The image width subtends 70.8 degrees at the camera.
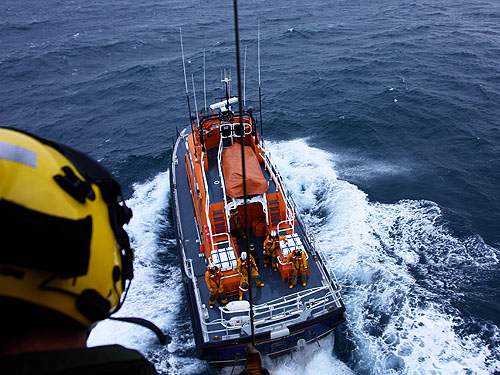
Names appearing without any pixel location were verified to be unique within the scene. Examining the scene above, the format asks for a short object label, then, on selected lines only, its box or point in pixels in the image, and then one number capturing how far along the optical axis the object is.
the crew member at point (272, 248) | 10.34
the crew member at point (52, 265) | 1.15
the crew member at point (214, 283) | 9.12
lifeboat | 8.79
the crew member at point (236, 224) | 11.78
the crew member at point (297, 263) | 9.53
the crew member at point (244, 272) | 9.41
